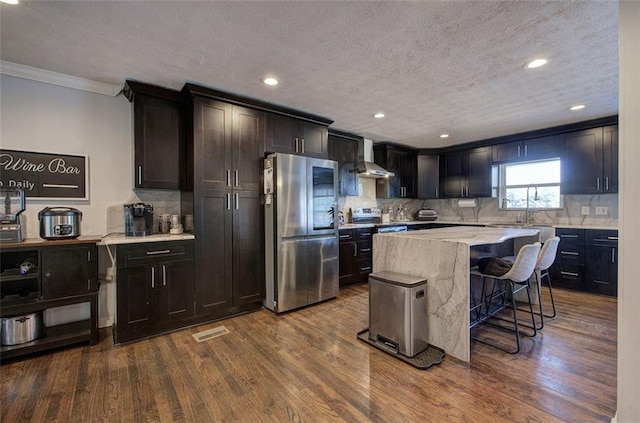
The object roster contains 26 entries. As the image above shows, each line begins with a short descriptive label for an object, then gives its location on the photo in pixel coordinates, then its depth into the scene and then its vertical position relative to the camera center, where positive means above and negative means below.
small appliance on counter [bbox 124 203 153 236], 2.86 -0.09
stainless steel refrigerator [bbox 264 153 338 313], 3.26 -0.28
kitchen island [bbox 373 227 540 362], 2.22 -0.53
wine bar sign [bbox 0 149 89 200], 2.50 +0.35
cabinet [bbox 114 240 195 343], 2.54 -0.75
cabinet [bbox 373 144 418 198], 5.52 +0.77
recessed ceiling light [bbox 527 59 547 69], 2.38 +1.24
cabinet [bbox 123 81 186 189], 2.84 +0.79
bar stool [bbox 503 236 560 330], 2.71 -0.48
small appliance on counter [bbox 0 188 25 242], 2.25 -0.02
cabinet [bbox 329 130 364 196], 4.65 +0.89
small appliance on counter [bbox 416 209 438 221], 6.10 -0.16
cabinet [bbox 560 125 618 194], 3.98 +0.66
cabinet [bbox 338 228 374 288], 4.35 -0.76
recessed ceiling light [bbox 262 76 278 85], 2.71 +1.26
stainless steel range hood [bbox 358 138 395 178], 4.87 +0.71
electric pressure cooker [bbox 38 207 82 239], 2.39 -0.10
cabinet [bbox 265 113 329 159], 3.46 +0.94
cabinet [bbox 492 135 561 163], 4.46 +0.96
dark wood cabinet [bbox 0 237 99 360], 2.25 -0.63
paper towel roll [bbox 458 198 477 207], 5.68 +0.10
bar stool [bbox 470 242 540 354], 2.31 -0.55
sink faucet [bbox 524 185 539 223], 4.87 -0.10
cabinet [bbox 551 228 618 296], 3.82 -0.79
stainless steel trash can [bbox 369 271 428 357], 2.27 -0.88
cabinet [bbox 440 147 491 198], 5.27 +0.67
